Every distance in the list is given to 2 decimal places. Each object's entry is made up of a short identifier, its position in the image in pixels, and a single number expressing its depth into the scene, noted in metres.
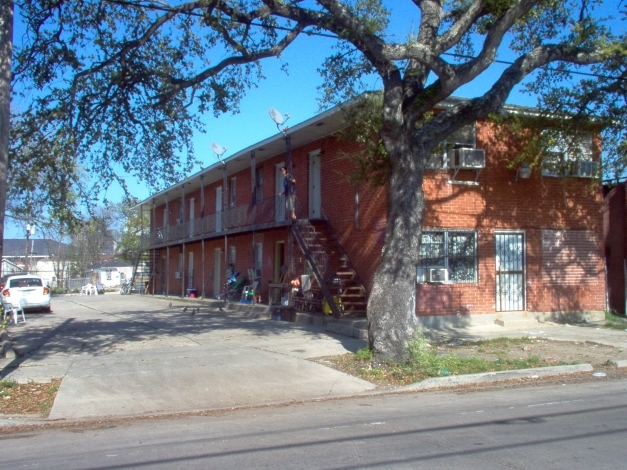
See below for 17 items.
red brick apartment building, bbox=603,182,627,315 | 20.94
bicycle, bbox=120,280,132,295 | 41.28
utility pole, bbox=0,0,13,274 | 9.73
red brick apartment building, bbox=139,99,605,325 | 17.25
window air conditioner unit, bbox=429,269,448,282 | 17.05
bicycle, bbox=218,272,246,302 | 25.59
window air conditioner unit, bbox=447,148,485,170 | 17.00
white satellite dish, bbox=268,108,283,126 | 19.14
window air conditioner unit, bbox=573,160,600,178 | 18.39
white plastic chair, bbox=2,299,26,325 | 18.43
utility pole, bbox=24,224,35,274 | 29.52
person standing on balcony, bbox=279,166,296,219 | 19.52
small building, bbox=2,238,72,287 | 60.19
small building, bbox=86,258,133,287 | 65.56
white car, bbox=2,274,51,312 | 23.36
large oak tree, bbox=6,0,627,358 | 11.38
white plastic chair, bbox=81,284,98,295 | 43.75
